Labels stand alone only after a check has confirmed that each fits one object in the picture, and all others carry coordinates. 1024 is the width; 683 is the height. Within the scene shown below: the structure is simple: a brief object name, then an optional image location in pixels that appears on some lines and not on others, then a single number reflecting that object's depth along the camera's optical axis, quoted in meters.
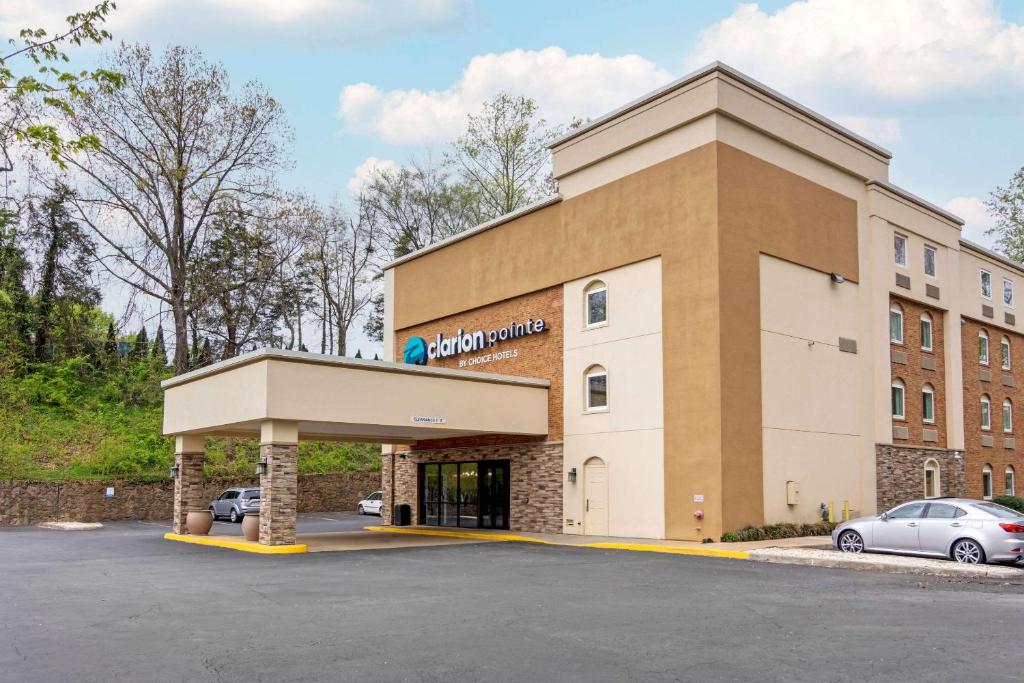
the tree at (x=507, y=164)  46.84
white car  41.47
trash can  32.03
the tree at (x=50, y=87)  11.12
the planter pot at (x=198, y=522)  26.58
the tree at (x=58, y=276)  49.38
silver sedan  16.84
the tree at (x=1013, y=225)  50.38
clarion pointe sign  29.05
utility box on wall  24.12
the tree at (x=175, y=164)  41.00
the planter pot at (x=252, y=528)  24.08
